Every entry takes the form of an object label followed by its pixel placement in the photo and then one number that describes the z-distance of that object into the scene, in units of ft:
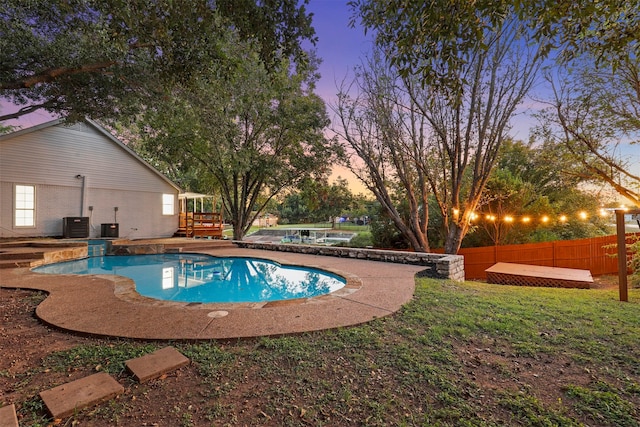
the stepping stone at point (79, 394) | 6.19
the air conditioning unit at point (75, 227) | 37.24
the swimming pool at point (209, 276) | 20.16
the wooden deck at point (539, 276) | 25.53
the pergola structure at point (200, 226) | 48.14
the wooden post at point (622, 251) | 16.70
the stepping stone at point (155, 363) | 7.55
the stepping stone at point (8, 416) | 5.68
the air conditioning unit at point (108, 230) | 40.52
